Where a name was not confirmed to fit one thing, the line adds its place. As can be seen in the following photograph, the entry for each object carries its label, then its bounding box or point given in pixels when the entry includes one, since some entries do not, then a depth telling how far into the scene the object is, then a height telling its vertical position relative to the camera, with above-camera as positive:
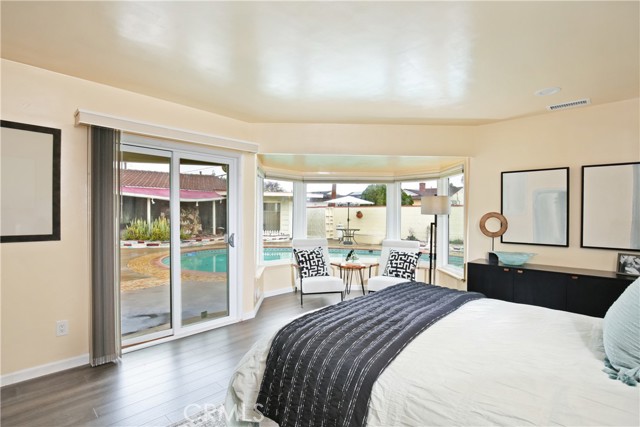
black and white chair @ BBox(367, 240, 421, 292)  4.58 -0.81
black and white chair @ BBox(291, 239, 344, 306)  4.54 -0.88
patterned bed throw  1.40 -0.73
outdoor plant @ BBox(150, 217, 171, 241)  3.31 -0.20
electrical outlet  2.68 -1.00
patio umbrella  5.86 +0.17
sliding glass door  3.18 -0.35
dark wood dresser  2.89 -0.74
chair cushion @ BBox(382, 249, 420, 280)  4.74 -0.82
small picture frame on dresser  2.94 -0.50
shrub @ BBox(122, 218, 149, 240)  3.15 -0.20
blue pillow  1.29 -0.57
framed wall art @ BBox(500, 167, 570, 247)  3.45 +0.06
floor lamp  4.19 +0.07
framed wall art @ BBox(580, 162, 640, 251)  3.06 +0.04
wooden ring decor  3.80 -0.16
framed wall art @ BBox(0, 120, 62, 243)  2.44 +0.22
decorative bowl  3.43 -0.51
